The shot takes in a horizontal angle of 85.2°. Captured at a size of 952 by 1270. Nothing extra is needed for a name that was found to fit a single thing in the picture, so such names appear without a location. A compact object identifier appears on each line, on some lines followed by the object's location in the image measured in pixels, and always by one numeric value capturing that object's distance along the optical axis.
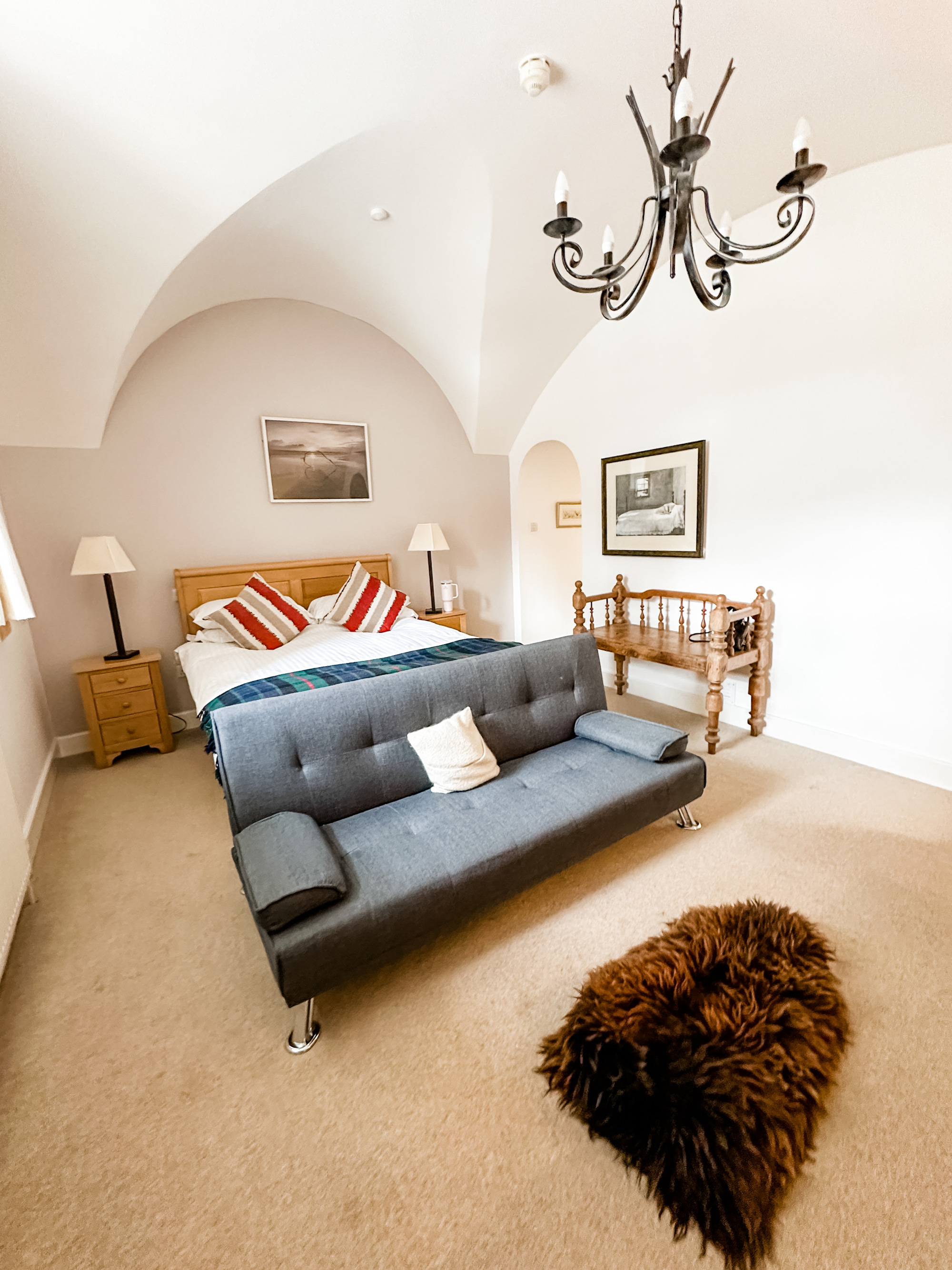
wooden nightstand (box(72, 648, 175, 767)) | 3.13
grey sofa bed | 1.41
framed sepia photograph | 3.93
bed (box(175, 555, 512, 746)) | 2.60
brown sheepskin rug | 1.06
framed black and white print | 3.43
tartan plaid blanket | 2.43
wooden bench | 2.95
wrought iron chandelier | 1.22
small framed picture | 5.46
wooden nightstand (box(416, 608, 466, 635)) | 4.34
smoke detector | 1.90
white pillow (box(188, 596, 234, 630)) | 3.51
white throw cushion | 2.00
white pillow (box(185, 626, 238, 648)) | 3.50
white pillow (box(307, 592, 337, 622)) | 3.92
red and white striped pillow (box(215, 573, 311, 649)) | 3.42
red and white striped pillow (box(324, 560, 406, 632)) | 3.84
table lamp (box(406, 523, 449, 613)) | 4.31
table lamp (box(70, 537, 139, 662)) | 3.10
